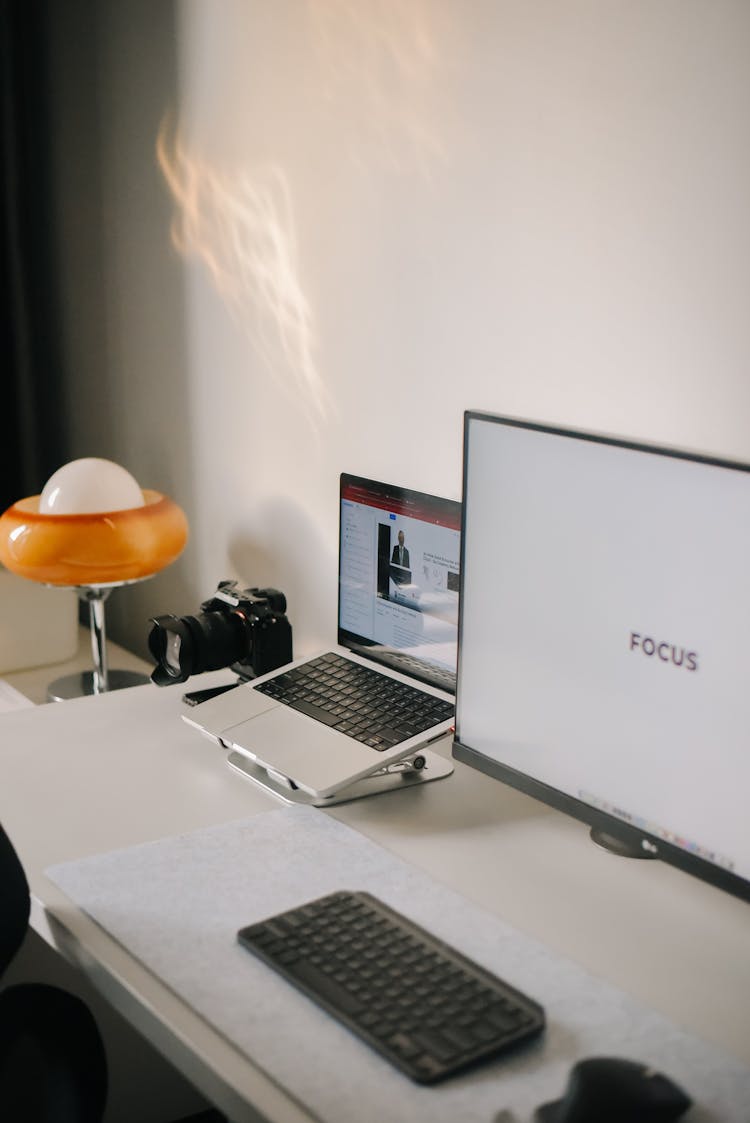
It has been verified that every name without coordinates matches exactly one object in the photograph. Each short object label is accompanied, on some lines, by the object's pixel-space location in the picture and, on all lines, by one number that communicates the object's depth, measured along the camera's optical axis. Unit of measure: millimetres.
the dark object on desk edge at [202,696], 1596
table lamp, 1830
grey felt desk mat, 891
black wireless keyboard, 924
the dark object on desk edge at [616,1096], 814
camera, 1606
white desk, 987
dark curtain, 2184
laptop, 1361
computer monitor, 1043
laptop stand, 1336
